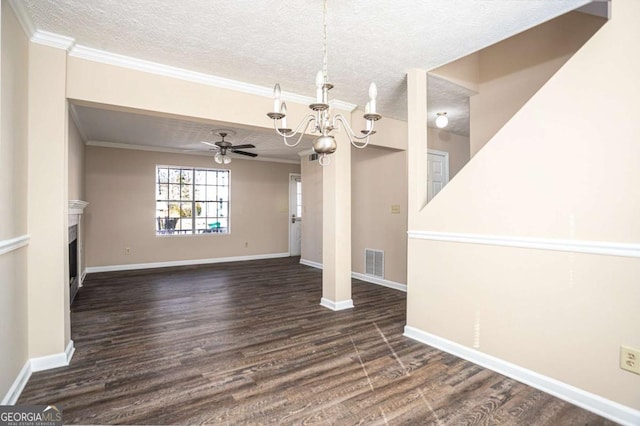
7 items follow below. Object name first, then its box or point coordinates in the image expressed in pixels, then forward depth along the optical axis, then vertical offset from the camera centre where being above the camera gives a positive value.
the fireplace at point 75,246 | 4.36 -0.49
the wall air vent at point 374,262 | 5.46 -0.84
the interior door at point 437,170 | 5.38 +0.72
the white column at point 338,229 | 4.09 -0.20
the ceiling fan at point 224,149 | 5.19 +1.05
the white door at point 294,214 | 8.59 -0.03
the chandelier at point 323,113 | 1.87 +0.60
